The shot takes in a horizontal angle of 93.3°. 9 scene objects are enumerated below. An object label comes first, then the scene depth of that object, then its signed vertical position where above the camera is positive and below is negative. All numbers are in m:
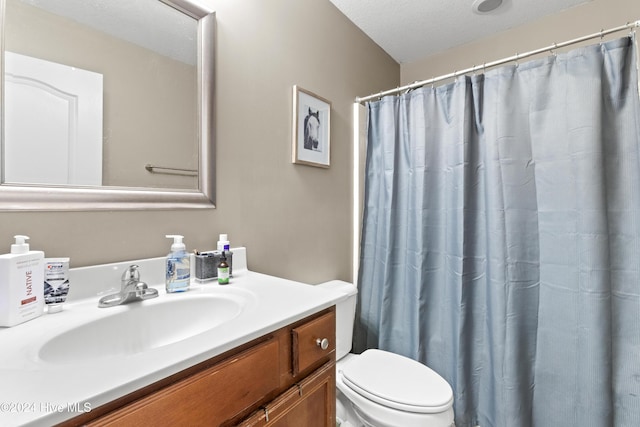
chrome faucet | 0.80 -0.22
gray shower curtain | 1.18 -0.11
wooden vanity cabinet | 0.48 -0.34
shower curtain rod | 1.17 +0.72
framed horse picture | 1.46 +0.44
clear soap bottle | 0.92 -0.17
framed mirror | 0.76 +0.33
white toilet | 1.11 -0.69
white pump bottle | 0.64 -0.16
